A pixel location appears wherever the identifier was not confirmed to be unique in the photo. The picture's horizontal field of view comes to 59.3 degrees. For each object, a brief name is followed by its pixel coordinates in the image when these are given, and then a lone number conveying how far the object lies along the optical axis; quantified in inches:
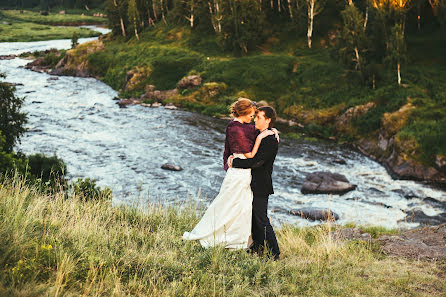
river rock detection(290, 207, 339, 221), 800.9
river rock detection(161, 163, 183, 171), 1109.7
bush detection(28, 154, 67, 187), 846.5
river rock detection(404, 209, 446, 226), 794.8
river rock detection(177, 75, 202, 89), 2114.9
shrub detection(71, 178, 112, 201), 633.1
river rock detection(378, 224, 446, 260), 363.3
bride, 317.1
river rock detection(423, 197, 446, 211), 880.5
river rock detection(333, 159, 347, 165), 1202.1
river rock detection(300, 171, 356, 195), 970.1
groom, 313.4
